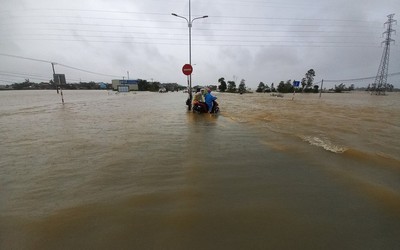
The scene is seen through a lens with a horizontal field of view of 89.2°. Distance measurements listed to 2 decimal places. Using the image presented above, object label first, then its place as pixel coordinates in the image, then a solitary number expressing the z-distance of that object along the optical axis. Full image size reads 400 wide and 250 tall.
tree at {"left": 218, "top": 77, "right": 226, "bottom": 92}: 94.00
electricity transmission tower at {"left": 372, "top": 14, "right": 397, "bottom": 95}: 46.25
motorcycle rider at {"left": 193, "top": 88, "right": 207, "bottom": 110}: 12.93
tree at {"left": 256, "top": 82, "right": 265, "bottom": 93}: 97.25
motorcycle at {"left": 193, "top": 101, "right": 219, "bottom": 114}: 12.92
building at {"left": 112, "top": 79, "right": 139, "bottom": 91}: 97.32
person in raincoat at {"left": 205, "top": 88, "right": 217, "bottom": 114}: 12.96
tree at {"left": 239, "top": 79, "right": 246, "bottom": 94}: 94.88
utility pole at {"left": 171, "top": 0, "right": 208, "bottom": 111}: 16.31
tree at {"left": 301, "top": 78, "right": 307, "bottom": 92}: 88.82
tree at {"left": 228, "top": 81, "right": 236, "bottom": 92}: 92.70
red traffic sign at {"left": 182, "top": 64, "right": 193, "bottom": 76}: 14.47
